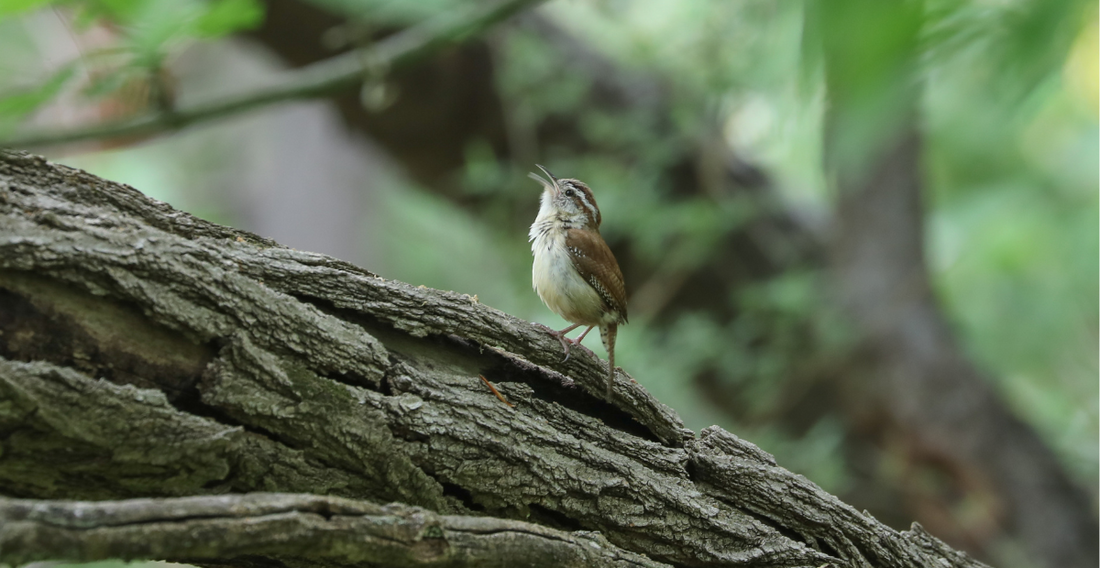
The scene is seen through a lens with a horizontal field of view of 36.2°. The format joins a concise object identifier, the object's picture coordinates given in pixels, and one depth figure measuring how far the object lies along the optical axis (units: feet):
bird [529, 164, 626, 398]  24.44
